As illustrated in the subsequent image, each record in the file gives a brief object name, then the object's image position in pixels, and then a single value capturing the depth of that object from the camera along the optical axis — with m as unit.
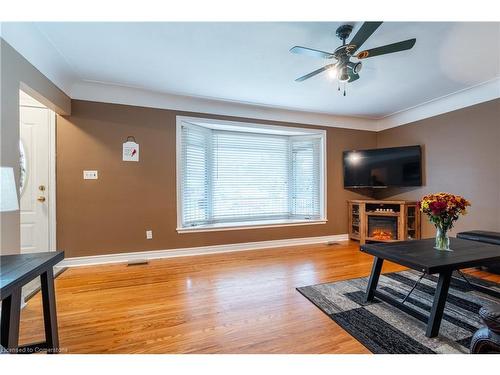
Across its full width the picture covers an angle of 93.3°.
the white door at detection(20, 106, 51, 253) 2.95
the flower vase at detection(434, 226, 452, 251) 2.08
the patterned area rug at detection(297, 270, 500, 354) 1.59
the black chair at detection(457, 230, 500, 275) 2.73
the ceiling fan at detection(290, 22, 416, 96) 1.82
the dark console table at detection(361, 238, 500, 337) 1.68
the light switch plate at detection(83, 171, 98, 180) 3.23
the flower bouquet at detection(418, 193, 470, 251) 2.02
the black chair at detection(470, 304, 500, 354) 1.08
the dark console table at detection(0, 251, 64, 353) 1.19
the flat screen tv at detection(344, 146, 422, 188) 4.13
